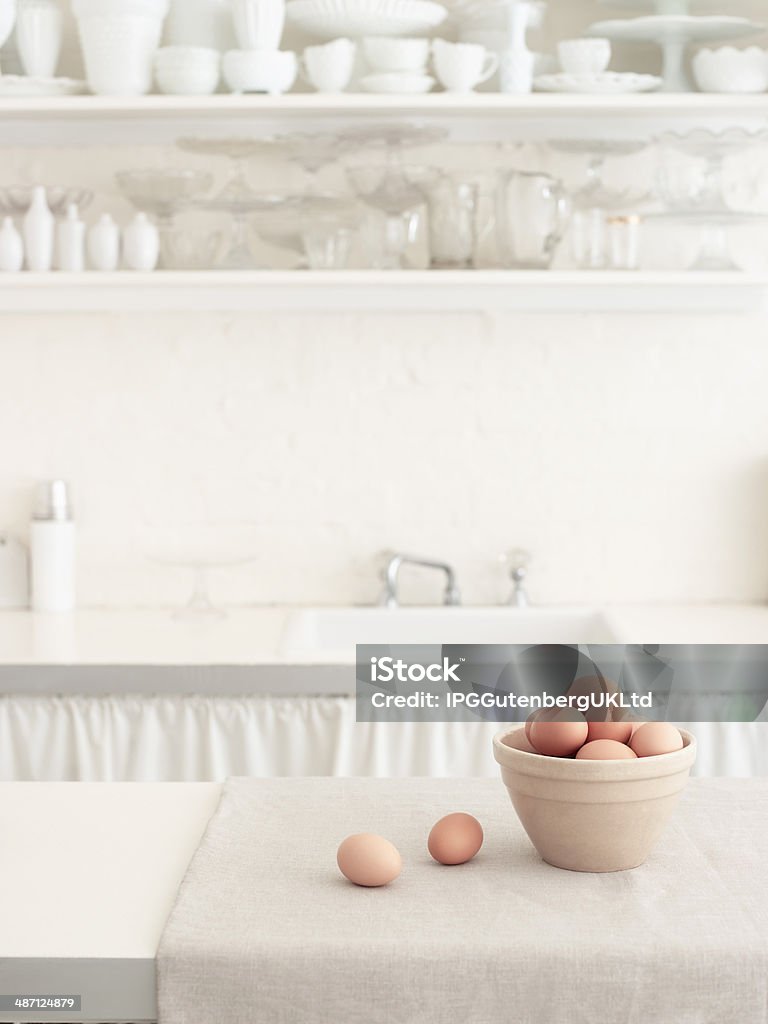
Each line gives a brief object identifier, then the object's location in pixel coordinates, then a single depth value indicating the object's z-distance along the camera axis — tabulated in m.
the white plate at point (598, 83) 2.70
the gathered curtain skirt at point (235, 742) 2.46
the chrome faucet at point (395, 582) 2.96
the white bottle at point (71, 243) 2.79
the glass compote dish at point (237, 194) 2.76
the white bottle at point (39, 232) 2.78
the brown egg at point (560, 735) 1.22
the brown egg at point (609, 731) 1.23
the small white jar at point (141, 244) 2.77
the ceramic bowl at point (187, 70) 2.69
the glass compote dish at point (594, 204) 2.77
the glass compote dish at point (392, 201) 2.70
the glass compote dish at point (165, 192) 2.74
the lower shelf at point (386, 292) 2.73
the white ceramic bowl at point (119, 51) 2.68
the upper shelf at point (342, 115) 2.68
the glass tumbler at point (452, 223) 2.73
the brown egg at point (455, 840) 1.27
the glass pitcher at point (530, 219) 2.71
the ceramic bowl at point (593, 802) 1.19
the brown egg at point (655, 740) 1.21
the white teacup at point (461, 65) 2.66
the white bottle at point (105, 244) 2.79
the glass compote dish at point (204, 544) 3.05
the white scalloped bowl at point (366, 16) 2.65
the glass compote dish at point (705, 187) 2.71
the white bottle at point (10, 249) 2.78
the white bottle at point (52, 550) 2.93
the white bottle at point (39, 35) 2.71
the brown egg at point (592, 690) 1.25
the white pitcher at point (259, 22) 2.65
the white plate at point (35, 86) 2.72
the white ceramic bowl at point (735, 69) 2.71
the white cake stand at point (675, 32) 2.71
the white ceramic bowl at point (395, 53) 2.67
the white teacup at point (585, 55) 2.69
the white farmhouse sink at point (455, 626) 2.94
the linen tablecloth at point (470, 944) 1.07
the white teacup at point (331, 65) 2.67
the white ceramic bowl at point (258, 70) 2.67
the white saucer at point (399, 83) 2.68
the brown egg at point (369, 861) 1.21
